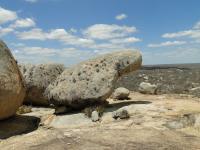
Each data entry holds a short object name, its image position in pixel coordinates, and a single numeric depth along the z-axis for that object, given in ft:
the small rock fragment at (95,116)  25.57
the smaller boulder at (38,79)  34.17
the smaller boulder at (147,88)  40.26
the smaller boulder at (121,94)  35.50
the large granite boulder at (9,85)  23.96
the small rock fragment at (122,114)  25.20
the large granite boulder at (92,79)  28.26
